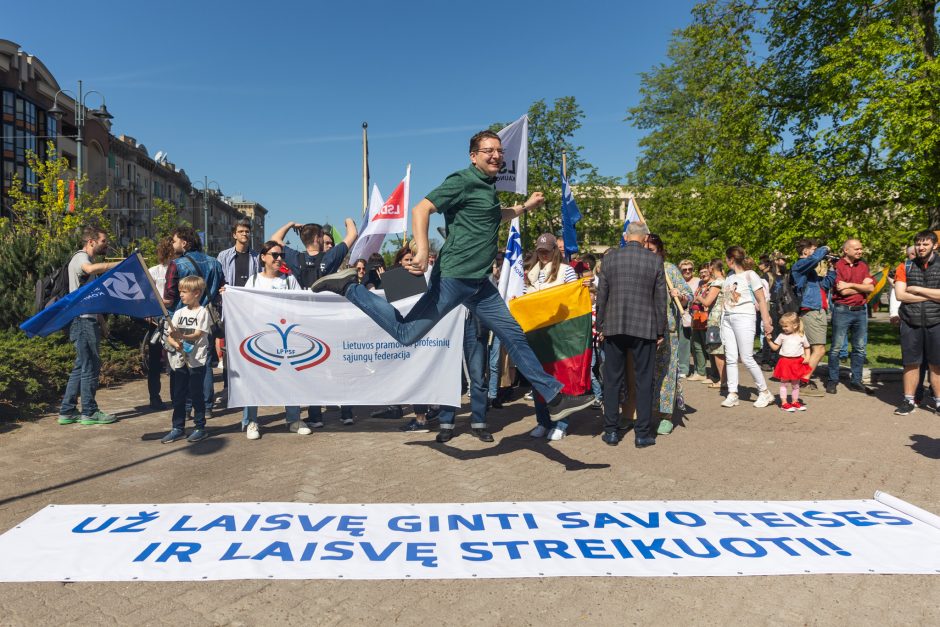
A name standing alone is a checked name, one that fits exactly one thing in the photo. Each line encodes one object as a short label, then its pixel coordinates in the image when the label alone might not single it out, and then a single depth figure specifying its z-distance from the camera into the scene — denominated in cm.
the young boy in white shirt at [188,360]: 641
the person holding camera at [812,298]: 1005
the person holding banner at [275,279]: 682
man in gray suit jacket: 625
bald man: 970
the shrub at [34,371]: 740
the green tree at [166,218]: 4581
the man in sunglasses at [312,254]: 766
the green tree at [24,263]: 1047
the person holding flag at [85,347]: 714
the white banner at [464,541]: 350
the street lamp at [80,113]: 2188
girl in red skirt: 845
